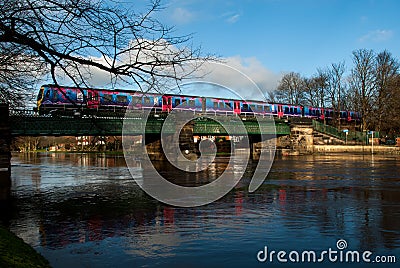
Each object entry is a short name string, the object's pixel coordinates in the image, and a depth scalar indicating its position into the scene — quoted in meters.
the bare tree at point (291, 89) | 96.75
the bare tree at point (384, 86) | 74.38
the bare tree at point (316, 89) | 87.38
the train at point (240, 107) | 48.25
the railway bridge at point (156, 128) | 34.44
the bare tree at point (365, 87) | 75.69
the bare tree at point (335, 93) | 83.56
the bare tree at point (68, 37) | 7.30
